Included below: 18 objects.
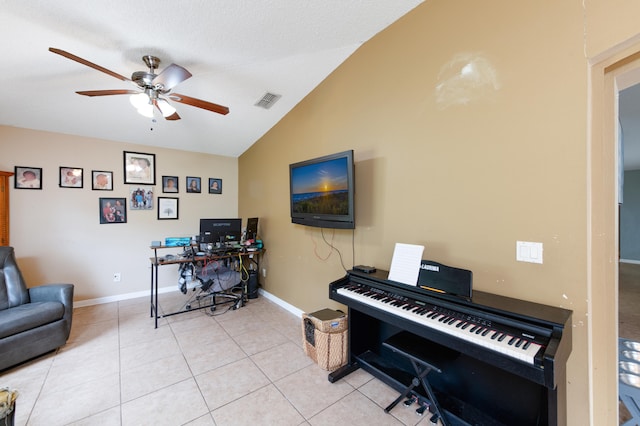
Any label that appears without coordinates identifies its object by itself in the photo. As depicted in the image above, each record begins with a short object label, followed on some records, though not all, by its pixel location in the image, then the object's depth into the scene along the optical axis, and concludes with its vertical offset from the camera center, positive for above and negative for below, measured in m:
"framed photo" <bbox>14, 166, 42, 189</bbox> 3.26 +0.48
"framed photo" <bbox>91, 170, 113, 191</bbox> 3.71 +0.49
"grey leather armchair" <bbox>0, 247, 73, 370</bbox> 2.20 -0.93
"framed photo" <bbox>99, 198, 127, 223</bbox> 3.78 +0.06
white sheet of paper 1.81 -0.37
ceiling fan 1.96 +1.04
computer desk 3.16 -0.59
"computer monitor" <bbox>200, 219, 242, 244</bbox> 3.55 -0.25
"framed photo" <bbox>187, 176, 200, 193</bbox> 4.47 +0.52
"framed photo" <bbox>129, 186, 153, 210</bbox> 3.98 +0.25
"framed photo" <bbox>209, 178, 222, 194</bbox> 4.72 +0.51
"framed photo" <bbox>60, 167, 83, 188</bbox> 3.52 +0.52
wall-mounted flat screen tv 2.31 +0.22
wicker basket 2.25 -1.14
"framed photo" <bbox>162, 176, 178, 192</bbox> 4.25 +0.50
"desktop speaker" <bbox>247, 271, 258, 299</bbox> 4.03 -1.15
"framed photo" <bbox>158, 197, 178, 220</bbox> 4.21 +0.09
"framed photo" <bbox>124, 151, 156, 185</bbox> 3.94 +0.72
